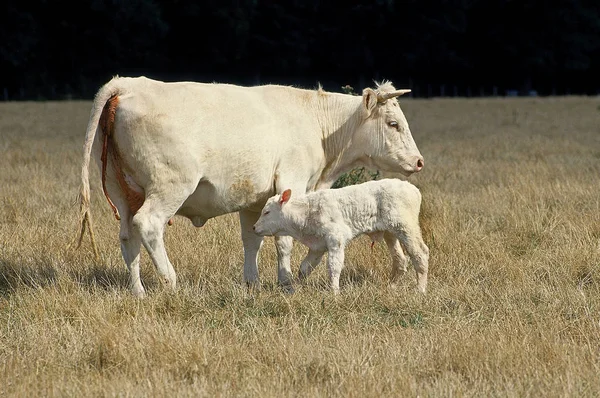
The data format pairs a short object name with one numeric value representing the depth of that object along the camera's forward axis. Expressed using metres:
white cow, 12.91
